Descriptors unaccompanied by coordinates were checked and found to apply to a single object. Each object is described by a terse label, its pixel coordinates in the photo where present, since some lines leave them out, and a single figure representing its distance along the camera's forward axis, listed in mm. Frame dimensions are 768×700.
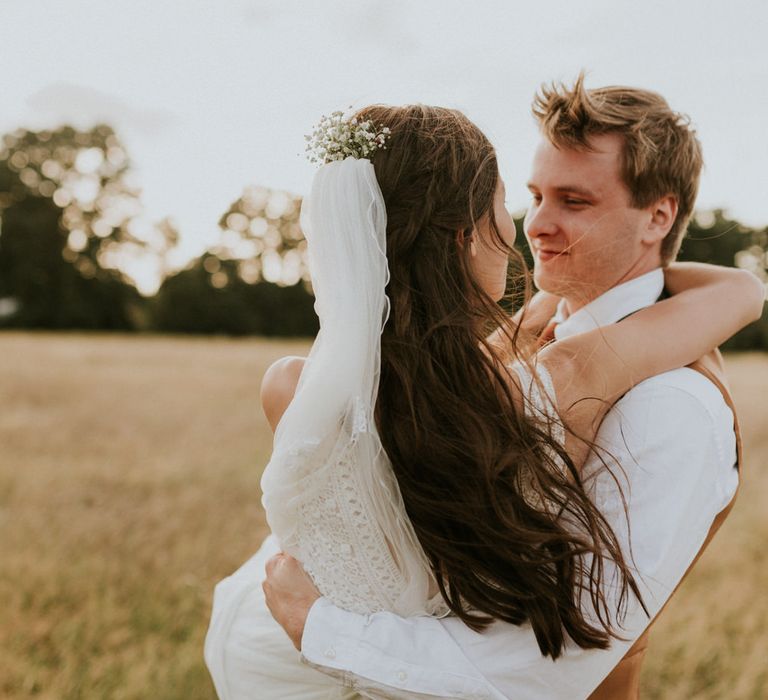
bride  1943
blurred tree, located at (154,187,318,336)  37719
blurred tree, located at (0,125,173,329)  38000
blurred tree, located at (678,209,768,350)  33938
